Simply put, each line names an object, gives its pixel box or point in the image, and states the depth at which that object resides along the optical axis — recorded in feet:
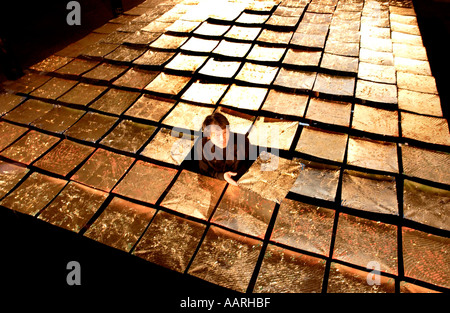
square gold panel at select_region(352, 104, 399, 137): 9.27
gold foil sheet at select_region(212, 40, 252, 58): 13.07
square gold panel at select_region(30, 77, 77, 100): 12.00
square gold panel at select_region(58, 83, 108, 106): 11.52
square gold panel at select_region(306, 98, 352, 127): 9.66
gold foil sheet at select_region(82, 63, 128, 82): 12.60
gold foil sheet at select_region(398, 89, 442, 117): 9.95
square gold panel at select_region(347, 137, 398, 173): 8.20
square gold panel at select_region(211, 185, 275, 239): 7.11
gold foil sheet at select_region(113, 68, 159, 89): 12.09
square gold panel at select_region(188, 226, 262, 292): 6.23
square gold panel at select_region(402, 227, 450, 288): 6.00
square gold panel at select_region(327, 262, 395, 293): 5.91
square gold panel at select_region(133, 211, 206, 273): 6.64
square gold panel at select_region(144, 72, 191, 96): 11.56
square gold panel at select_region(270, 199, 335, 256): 6.68
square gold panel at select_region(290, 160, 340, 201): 7.57
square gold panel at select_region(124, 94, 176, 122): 10.46
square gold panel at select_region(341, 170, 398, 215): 7.22
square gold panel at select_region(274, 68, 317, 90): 11.04
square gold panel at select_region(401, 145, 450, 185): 7.87
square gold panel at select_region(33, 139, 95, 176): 9.04
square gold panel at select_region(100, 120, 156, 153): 9.46
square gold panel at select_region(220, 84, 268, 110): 10.48
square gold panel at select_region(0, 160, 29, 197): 8.55
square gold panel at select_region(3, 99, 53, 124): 10.94
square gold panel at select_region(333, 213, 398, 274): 6.30
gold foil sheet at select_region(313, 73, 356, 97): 10.67
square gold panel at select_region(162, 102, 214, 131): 9.92
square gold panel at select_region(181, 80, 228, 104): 10.91
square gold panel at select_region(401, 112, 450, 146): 8.95
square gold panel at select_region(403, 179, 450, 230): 6.92
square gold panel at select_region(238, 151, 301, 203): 7.74
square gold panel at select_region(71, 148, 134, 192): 8.52
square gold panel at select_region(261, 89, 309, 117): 10.05
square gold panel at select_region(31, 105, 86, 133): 10.48
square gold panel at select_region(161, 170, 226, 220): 7.58
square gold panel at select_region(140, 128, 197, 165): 8.95
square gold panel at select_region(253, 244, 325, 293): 6.04
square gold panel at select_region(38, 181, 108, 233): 7.56
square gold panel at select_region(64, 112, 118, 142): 10.01
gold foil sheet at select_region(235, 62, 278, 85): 11.55
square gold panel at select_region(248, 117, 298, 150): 9.04
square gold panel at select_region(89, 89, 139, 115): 10.99
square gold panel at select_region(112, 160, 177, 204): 8.02
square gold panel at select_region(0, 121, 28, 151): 10.04
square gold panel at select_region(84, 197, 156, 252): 7.07
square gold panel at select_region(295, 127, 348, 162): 8.57
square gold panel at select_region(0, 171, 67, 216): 7.99
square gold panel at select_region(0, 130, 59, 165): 9.45
